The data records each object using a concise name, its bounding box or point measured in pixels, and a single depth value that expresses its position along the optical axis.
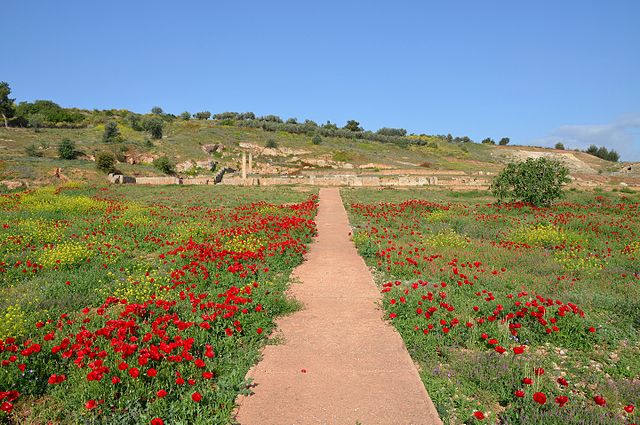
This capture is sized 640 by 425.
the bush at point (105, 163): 31.83
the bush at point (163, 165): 39.31
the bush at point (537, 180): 17.53
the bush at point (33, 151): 34.34
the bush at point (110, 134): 48.00
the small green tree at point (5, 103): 57.06
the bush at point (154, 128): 56.56
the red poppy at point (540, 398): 3.31
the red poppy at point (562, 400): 3.29
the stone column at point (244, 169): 35.70
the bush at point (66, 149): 34.53
